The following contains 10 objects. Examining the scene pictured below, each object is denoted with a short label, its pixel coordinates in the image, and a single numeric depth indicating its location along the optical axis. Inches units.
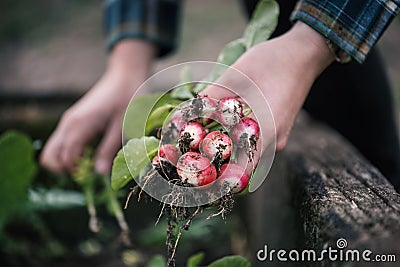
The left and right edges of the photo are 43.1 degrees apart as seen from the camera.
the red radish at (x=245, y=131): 23.2
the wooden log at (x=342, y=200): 19.9
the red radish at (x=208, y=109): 23.7
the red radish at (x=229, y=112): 23.3
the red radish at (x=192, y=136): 23.1
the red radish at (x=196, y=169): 22.2
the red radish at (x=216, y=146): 22.6
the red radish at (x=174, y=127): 24.1
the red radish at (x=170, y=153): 23.4
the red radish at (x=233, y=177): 22.7
